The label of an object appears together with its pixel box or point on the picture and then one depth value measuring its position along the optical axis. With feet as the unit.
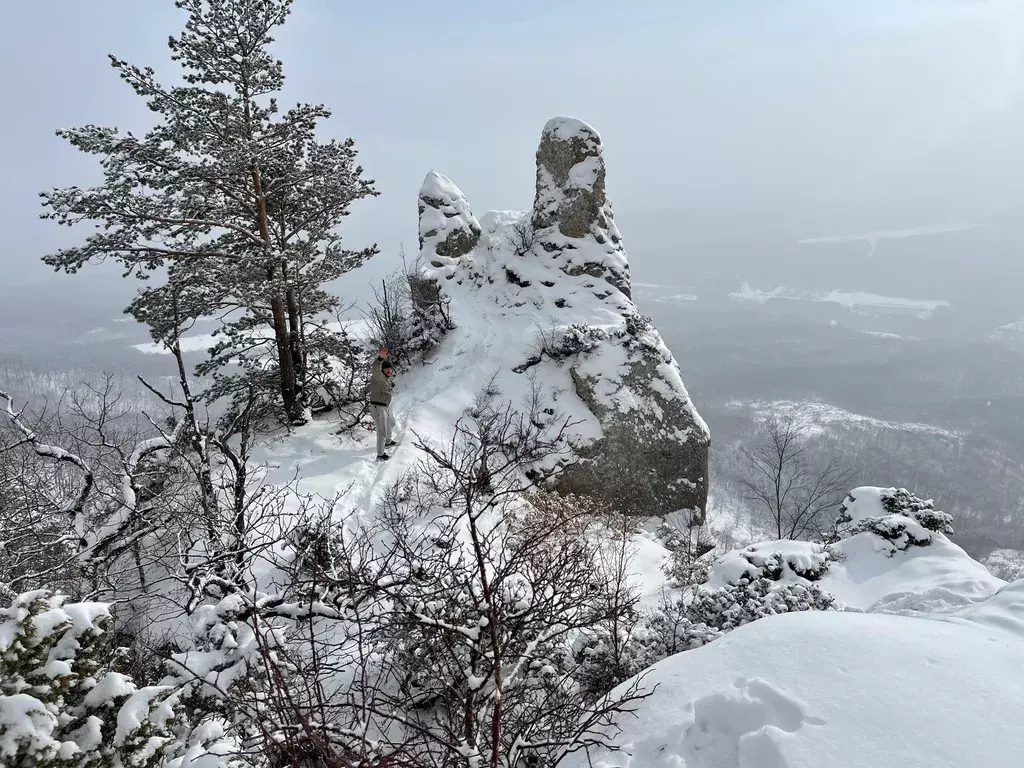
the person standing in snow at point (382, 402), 38.01
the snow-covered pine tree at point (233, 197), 33.81
